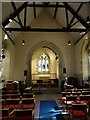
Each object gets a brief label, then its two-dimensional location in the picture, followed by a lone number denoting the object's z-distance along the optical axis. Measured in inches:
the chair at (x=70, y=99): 122.2
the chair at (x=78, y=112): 89.0
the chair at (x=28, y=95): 139.7
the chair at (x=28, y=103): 111.0
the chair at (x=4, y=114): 77.2
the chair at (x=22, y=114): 73.7
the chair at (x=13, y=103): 109.4
